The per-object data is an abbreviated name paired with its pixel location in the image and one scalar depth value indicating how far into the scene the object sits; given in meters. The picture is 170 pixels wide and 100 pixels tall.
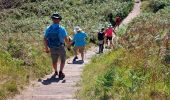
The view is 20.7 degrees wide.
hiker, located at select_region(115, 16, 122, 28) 36.30
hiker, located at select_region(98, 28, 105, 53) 22.04
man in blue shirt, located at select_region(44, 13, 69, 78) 12.25
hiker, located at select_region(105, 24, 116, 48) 24.28
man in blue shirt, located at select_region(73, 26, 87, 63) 18.78
